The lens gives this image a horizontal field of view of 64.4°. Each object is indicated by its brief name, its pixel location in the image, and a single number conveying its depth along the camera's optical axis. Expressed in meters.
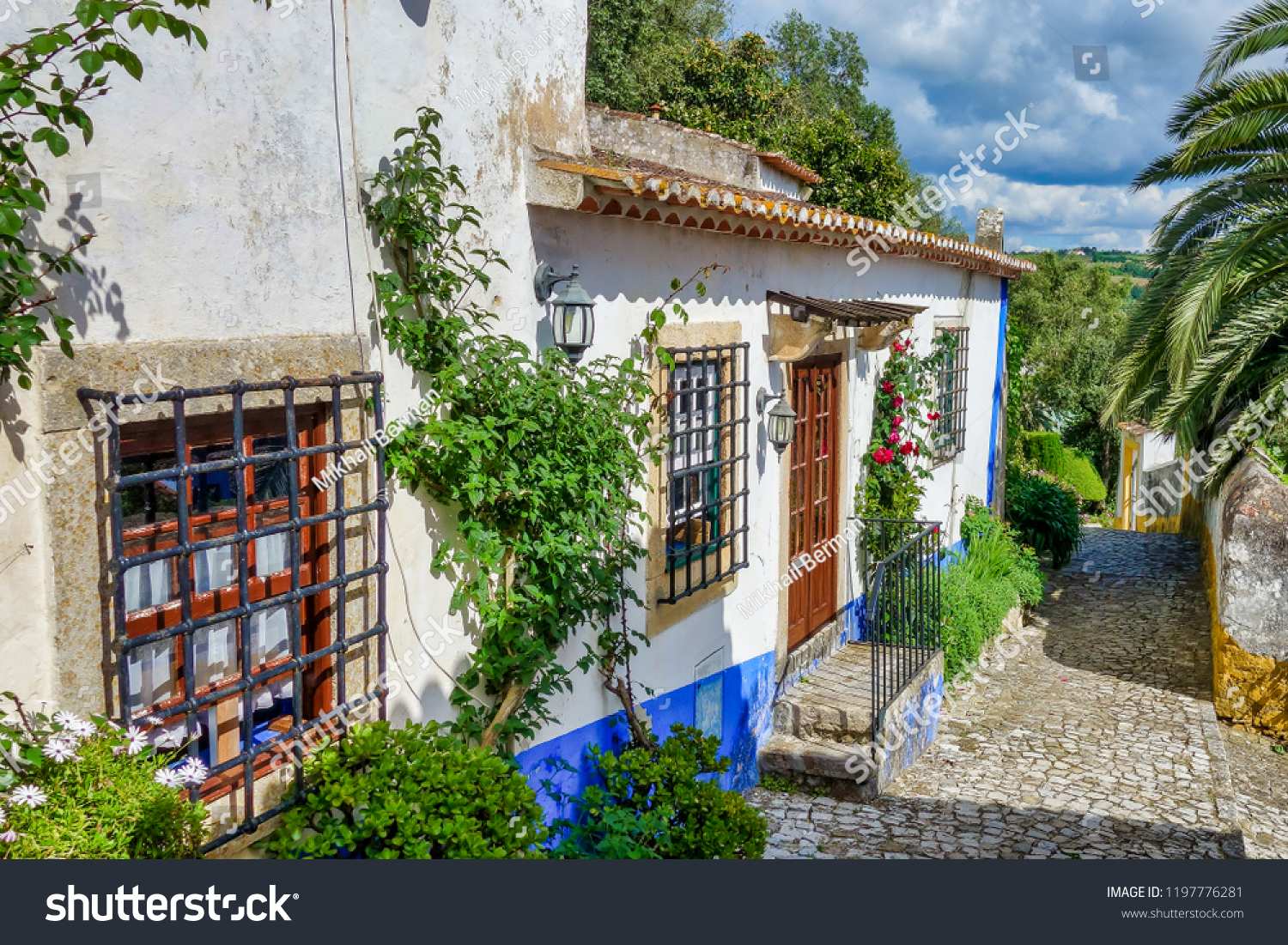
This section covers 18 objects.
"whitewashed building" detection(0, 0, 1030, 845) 2.93
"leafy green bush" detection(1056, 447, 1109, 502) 28.23
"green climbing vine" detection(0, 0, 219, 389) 2.61
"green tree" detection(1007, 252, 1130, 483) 28.78
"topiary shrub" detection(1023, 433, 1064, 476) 27.19
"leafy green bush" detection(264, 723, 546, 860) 3.46
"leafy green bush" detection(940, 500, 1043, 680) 9.62
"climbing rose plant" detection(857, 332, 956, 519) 9.18
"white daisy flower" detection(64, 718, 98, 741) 2.76
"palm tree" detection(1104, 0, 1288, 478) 9.53
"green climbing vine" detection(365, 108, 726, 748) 3.99
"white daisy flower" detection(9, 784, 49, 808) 2.56
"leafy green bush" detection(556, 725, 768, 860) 4.88
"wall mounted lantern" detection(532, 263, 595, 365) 4.71
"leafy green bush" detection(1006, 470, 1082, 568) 15.12
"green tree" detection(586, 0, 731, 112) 19.56
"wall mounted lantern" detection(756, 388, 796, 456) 6.89
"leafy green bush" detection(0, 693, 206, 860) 2.56
